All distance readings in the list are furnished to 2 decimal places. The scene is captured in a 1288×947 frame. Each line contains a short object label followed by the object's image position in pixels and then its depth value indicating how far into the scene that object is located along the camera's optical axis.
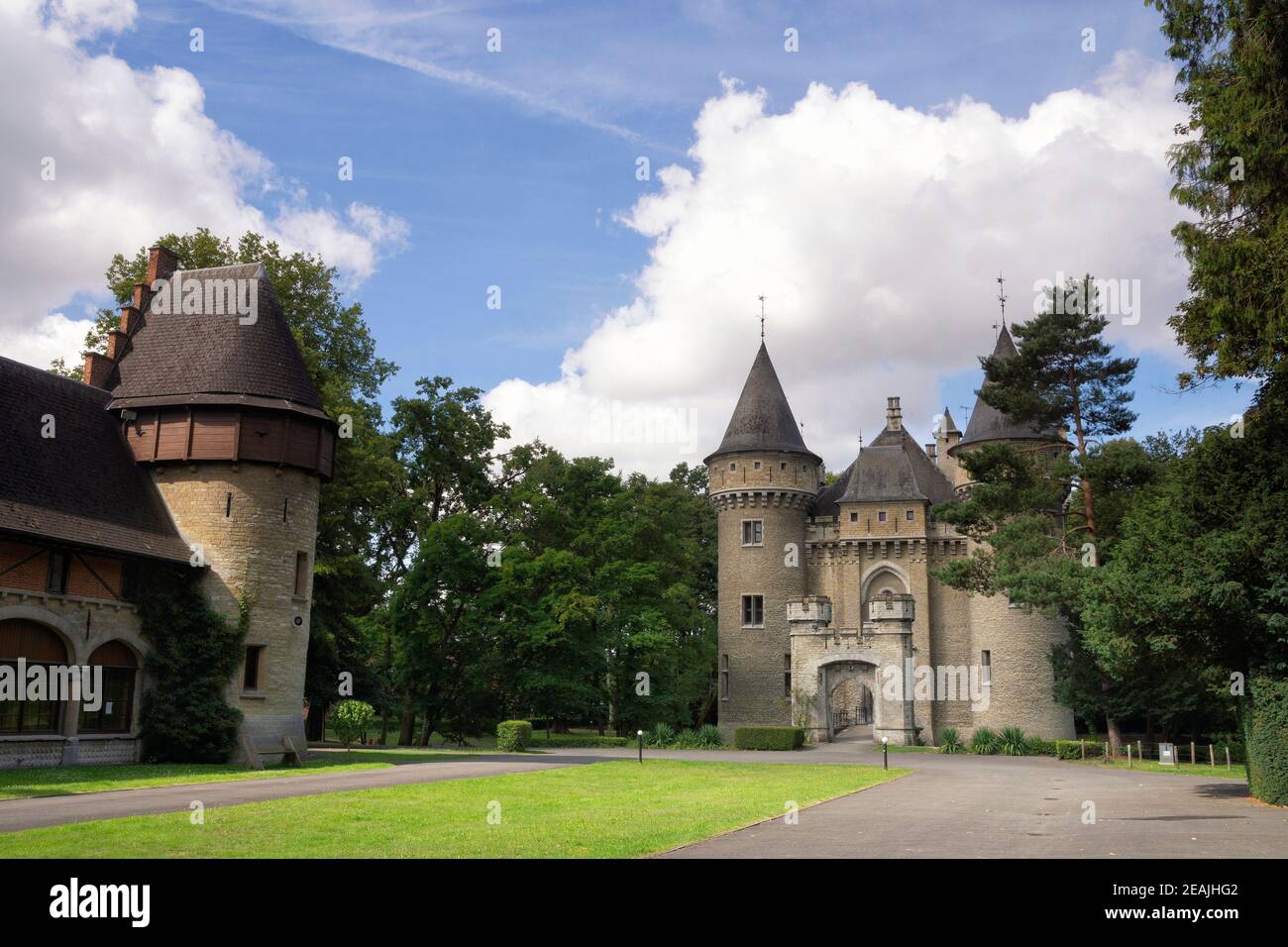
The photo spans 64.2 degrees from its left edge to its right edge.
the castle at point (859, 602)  44.84
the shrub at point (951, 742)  41.00
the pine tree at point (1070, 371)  36.06
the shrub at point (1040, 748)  40.50
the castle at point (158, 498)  23.09
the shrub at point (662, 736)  42.38
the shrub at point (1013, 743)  40.53
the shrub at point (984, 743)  40.84
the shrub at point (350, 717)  32.78
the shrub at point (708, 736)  42.34
